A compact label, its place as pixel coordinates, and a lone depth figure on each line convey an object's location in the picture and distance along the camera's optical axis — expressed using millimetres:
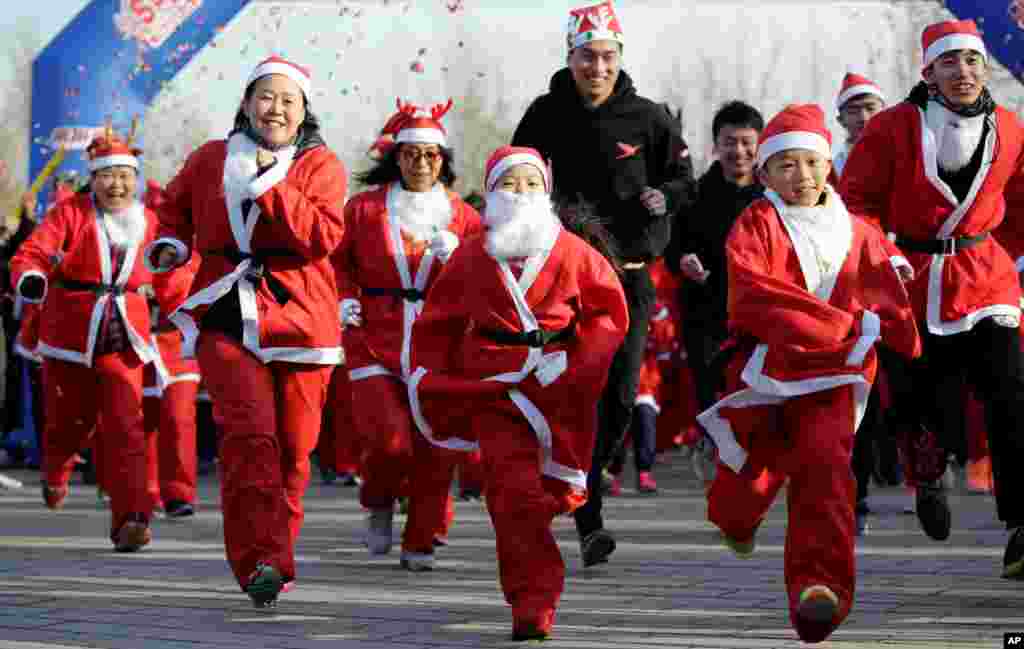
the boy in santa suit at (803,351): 10331
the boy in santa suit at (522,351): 11525
